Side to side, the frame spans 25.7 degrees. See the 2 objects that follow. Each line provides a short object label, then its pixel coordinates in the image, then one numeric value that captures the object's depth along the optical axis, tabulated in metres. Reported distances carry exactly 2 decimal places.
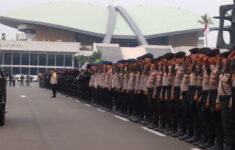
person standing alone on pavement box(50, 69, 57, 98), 29.52
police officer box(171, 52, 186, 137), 11.34
